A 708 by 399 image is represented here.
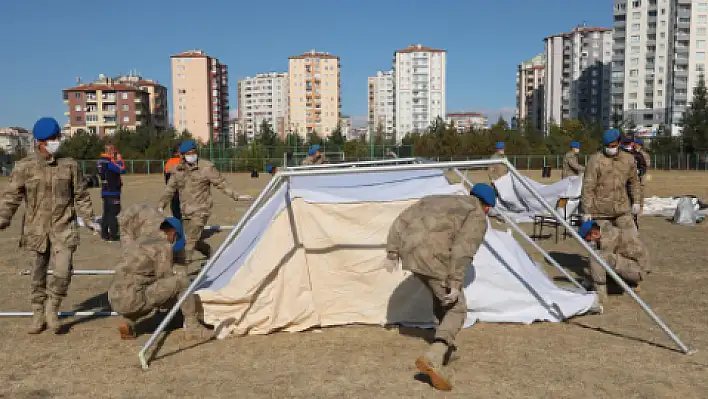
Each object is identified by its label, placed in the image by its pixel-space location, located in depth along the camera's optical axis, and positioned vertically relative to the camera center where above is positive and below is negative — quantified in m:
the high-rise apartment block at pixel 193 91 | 119.06 +11.81
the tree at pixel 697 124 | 53.03 +2.19
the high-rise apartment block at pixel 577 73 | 114.06 +14.68
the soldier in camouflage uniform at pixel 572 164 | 15.04 -0.38
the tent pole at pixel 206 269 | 5.46 -1.11
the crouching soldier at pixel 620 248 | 7.98 -1.33
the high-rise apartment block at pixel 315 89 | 130.75 +13.18
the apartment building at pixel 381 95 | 165.75 +15.37
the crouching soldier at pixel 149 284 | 5.99 -1.35
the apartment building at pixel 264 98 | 160.88 +14.11
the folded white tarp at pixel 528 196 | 14.85 -1.23
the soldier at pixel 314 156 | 11.92 -0.12
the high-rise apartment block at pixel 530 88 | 136.25 +15.10
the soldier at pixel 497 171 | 15.45 -0.57
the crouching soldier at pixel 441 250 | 4.86 -0.83
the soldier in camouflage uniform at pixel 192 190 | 9.19 -0.61
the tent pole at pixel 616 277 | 5.59 -1.20
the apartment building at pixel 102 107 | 103.38 +7.56
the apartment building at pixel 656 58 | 88.94 +14.04
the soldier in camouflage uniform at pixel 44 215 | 6.54 -0.71
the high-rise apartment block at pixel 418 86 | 131.75 +13.97
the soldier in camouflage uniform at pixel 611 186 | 8.02 -0.50
